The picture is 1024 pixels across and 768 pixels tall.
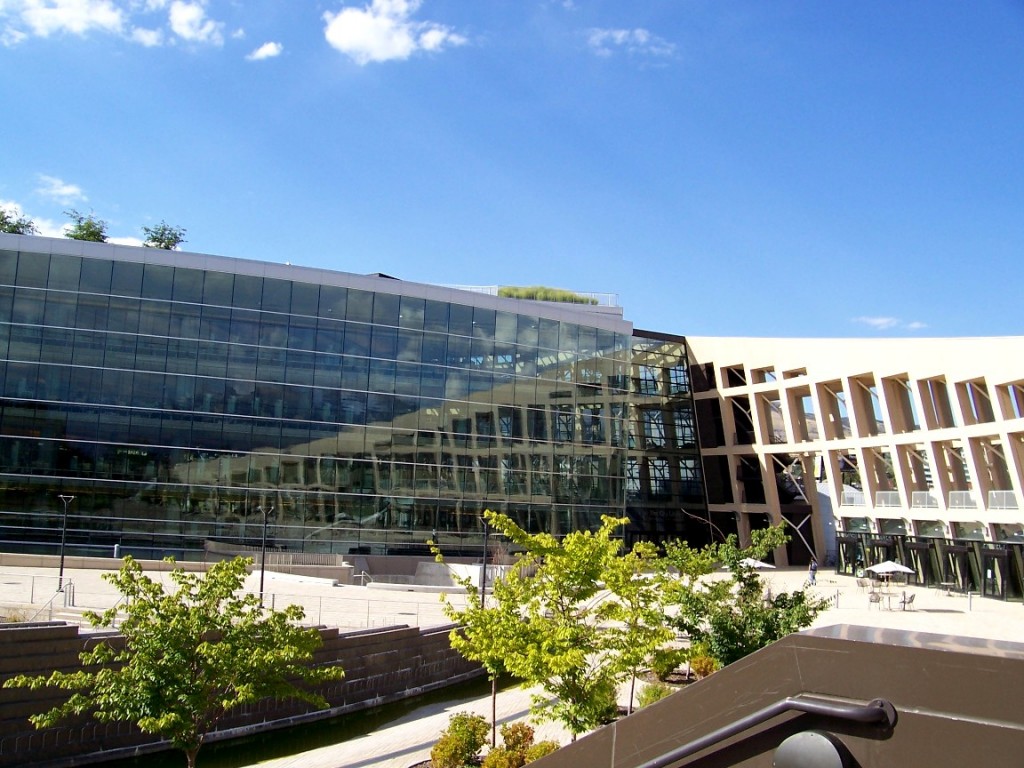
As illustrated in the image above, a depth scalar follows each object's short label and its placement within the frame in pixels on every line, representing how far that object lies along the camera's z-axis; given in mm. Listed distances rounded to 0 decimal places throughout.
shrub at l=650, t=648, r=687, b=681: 14117
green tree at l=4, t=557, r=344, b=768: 12727
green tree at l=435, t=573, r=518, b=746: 13398
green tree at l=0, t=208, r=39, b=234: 64312
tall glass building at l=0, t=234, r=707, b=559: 38000
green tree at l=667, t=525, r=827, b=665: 17406
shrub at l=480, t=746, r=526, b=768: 13125
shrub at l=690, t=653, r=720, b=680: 20078
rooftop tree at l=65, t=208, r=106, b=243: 64312
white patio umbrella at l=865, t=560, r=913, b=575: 35094
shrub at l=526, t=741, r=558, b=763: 12633
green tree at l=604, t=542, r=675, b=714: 13055
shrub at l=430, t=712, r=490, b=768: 14000
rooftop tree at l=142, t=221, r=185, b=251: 67875
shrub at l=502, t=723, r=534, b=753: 13912
